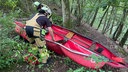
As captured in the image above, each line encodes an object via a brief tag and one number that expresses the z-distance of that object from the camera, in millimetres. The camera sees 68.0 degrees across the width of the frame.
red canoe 2969
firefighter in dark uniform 3034
